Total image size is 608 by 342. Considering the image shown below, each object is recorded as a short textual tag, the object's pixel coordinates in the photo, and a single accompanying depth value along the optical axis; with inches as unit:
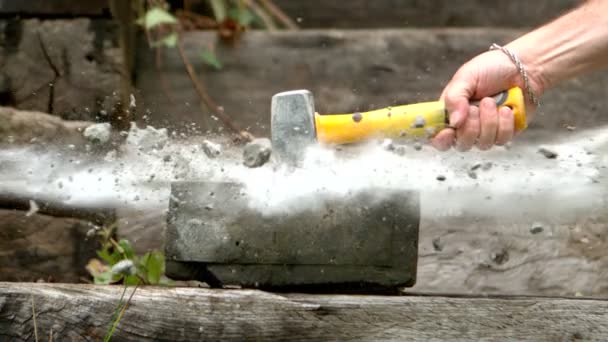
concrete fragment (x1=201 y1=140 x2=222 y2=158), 156.9
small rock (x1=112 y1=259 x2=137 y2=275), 158.6
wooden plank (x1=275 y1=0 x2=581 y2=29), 327.6
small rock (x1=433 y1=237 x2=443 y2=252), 171.1
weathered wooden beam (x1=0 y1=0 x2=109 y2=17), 240.4
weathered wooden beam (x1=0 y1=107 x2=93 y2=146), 189.5
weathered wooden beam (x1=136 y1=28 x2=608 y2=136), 270.4
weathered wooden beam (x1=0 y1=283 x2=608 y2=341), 139.9
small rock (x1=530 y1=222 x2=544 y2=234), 164.2
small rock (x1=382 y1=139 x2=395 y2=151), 155.7
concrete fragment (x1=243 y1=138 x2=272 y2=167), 154.0
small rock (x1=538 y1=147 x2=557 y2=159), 165.2
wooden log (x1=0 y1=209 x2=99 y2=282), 206.1
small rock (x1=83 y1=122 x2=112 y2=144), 156.9
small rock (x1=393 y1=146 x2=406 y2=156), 158.2
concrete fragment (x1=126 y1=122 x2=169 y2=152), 156.0
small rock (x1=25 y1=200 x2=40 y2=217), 177.8
